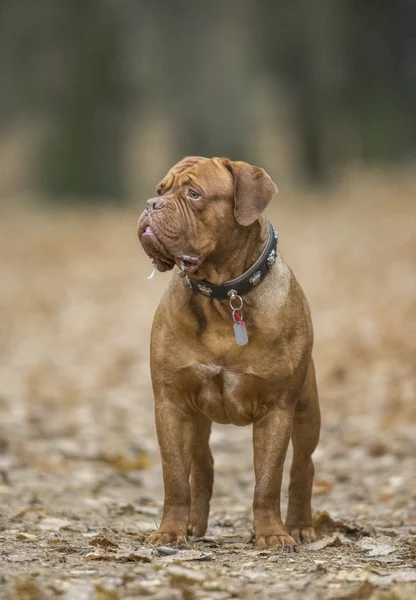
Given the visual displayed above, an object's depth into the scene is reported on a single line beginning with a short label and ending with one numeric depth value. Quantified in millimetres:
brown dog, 9750
